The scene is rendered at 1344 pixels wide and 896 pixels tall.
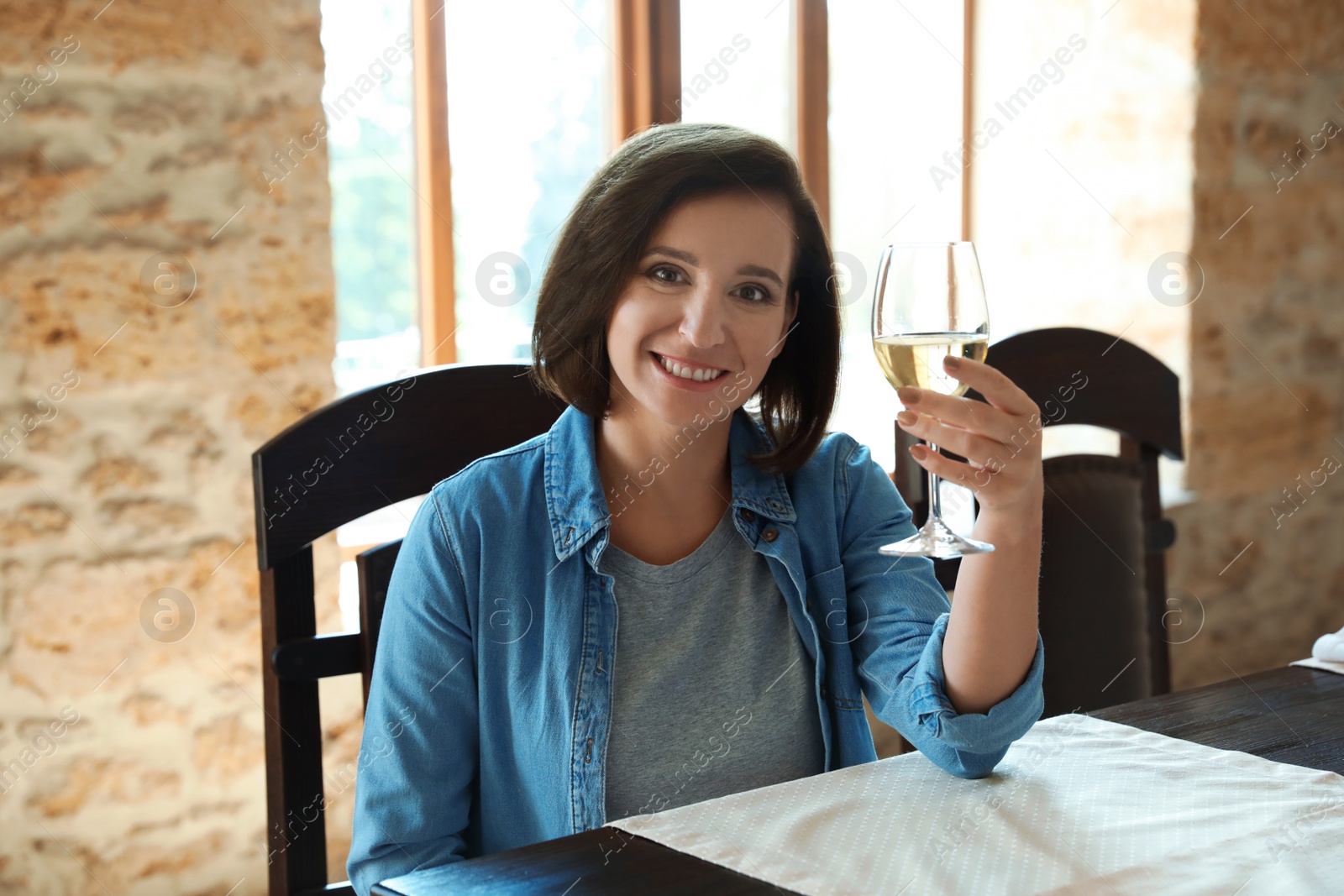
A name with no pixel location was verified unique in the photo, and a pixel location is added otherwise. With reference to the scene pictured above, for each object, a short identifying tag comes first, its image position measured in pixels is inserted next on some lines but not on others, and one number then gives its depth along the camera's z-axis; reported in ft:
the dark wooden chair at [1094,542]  5.08
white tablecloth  2.47
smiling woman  3.54
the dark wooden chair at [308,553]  3.47
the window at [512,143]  7.86
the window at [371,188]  7.36
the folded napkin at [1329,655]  4.04
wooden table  2.44
